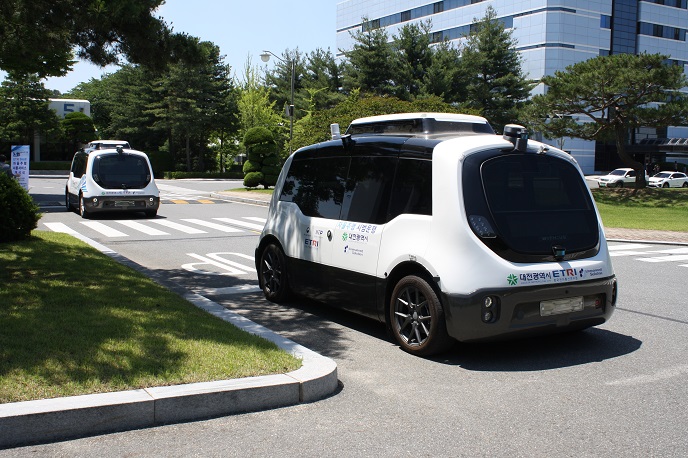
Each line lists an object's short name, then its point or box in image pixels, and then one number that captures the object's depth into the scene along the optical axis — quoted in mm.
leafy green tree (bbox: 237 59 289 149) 66500
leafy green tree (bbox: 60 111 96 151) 60219
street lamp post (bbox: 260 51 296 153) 37956
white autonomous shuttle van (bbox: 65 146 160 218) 20359
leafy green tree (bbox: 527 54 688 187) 32000
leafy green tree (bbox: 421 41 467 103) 51188
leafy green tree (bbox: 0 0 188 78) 8648
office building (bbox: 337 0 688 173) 65875
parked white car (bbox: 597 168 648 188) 48188
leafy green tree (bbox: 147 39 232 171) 59562
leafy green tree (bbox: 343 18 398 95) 53656
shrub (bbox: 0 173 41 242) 12172
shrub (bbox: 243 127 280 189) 39219
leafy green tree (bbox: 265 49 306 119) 71938
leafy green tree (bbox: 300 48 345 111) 59062
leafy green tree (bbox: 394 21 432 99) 52969
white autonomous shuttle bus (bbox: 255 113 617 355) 6020
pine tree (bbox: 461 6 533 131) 54250
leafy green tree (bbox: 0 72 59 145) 55375
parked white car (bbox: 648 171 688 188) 51906
